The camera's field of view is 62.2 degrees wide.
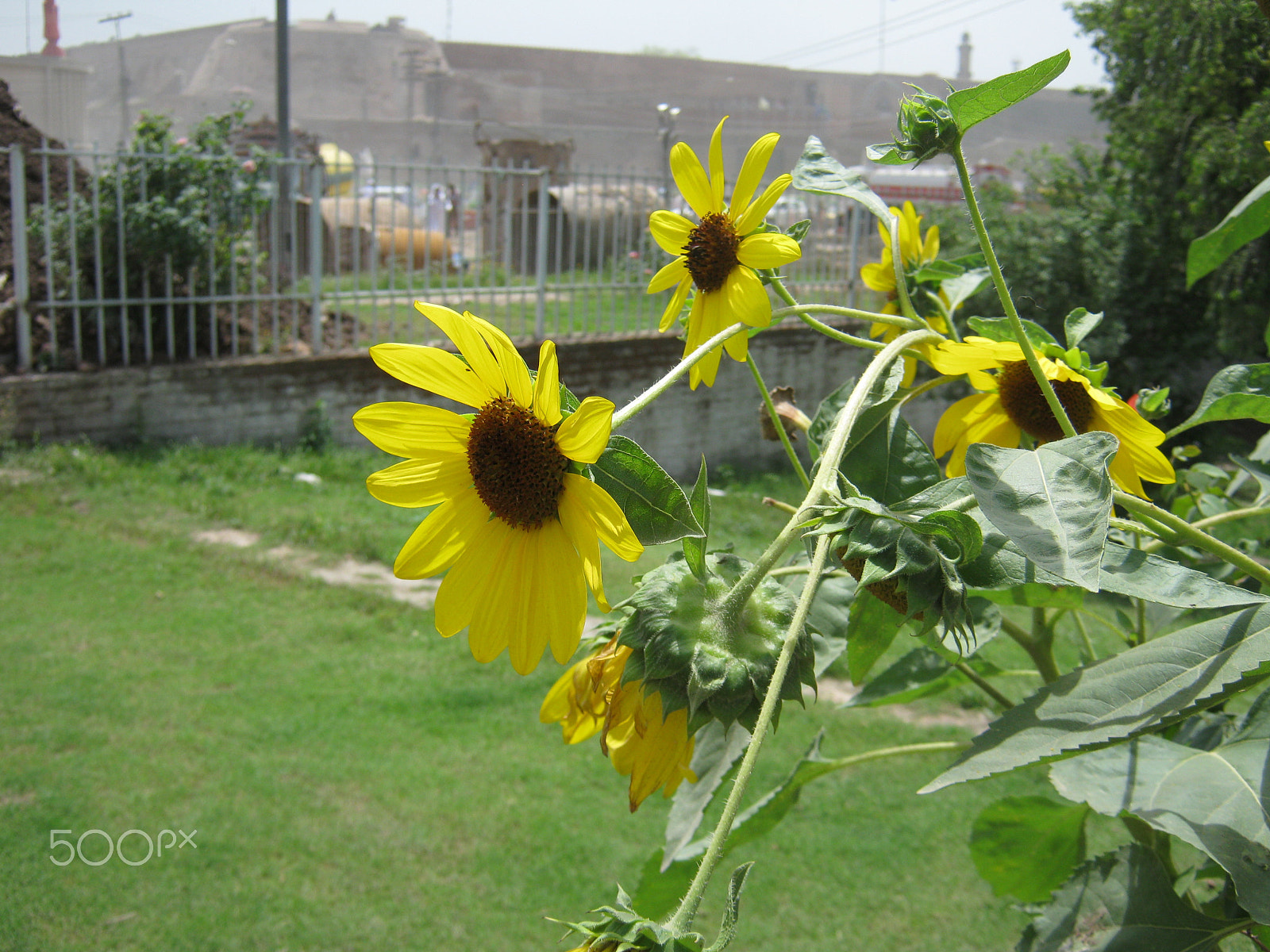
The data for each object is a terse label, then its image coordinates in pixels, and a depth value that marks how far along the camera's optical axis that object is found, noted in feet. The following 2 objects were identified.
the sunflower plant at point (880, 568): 1.57
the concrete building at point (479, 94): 120.06
